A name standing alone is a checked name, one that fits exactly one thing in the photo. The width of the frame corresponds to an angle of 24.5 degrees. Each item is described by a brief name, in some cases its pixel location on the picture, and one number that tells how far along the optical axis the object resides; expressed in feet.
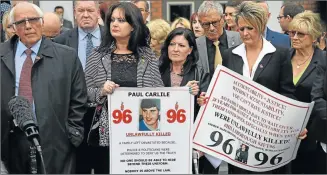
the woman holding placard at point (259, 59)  20.11
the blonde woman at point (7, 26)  24.77
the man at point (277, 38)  26.58
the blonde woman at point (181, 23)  28.19
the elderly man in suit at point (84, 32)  23.32
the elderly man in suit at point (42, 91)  19.19
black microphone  18.62
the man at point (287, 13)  29.01
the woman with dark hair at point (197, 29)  28.60
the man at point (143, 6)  28.98
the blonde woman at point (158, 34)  24.69
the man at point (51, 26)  26.53
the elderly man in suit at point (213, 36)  23.65
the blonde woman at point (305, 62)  21.30
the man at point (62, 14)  41.08
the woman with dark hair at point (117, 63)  19.86
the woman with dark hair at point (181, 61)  20.81
